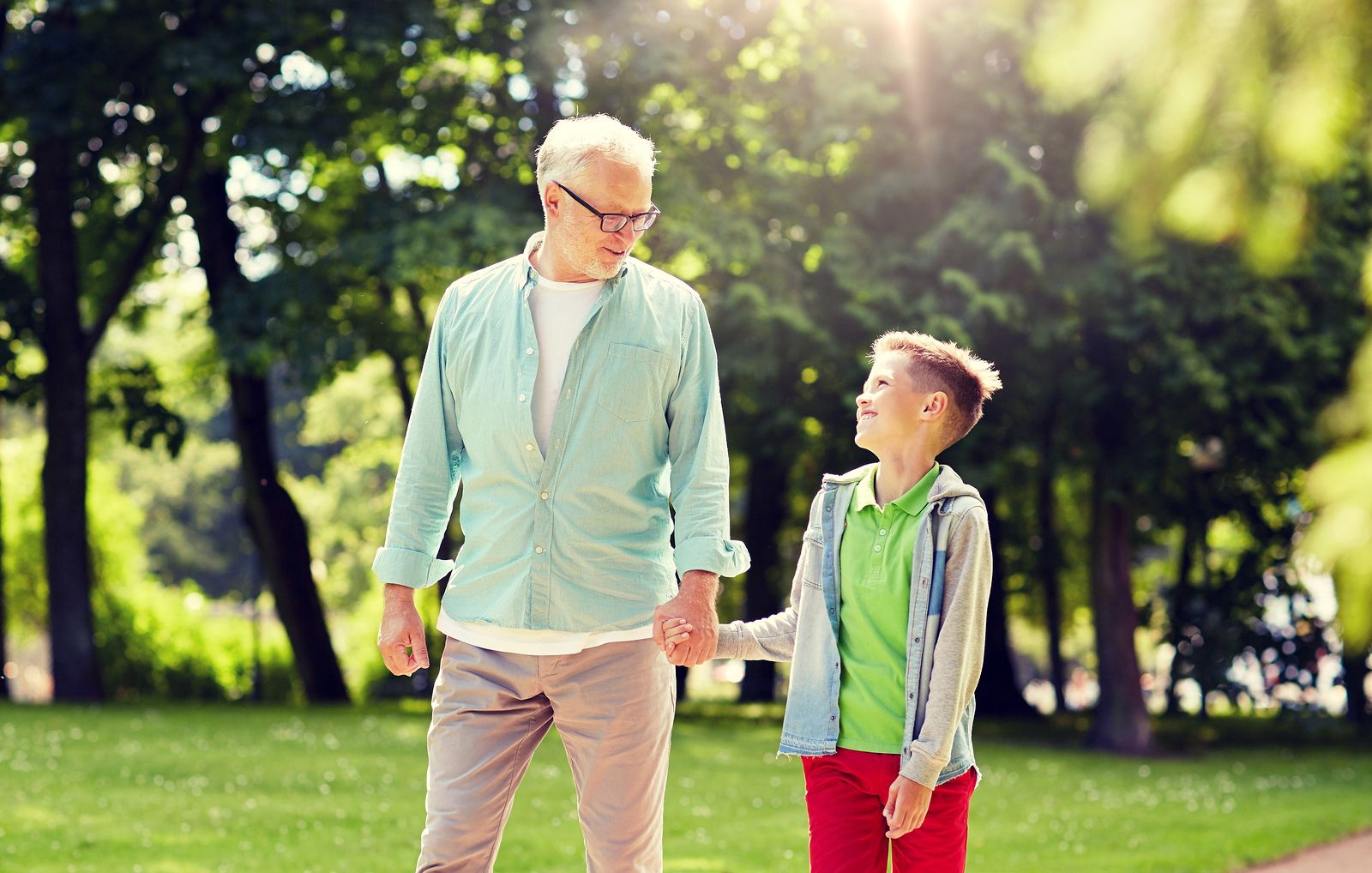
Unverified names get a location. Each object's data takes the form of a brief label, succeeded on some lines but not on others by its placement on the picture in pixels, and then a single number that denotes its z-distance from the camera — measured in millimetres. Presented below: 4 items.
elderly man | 3822
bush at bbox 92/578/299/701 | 23031
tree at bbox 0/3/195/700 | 16531
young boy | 3662
